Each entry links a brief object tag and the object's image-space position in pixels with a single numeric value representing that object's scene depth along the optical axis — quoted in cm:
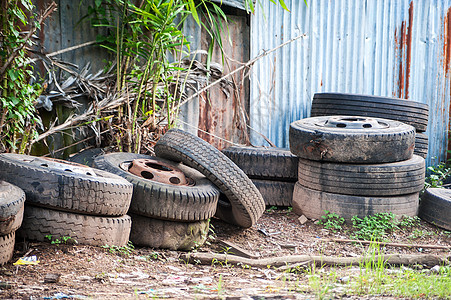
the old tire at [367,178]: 1004
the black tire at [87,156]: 959
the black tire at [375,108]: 1243
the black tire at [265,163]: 1097
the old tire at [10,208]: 593
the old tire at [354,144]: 999
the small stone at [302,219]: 1042
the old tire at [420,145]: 1273
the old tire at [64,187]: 678
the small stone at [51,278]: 568
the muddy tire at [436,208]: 1035
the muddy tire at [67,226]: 683
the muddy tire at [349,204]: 1012
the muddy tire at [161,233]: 806
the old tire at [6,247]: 613
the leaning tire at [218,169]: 862
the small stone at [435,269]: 722
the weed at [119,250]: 718
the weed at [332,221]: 999
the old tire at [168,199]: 790
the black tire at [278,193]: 1113
